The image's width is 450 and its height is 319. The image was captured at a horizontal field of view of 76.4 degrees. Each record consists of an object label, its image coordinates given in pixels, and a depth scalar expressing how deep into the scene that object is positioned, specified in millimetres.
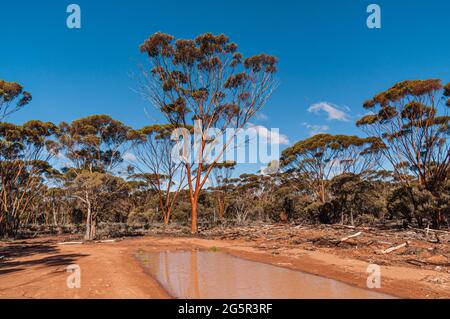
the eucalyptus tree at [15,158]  25609
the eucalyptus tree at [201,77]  25109
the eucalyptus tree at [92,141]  26891
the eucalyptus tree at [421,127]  22406
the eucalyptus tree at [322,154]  36000
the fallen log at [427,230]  16455
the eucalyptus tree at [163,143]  32250
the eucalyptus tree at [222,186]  49031
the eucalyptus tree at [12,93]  22672
